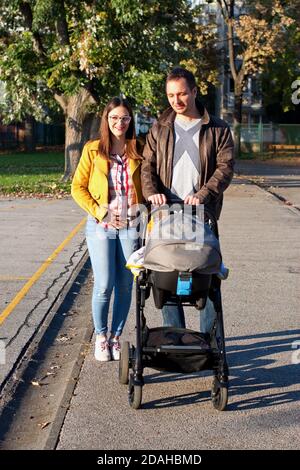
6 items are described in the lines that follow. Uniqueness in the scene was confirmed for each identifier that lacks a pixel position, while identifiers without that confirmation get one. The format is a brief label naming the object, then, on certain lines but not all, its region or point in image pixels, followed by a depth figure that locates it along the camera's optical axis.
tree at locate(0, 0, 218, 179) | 21.44
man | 5.61
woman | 6.05
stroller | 5.20
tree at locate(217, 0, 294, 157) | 42.62
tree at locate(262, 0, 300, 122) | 45.16
